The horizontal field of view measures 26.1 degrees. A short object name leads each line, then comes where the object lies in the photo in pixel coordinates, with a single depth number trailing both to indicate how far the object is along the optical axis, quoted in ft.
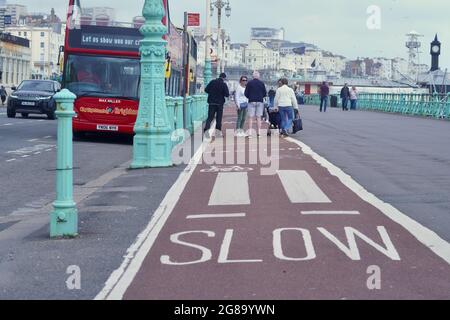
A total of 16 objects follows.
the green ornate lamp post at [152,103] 57.52
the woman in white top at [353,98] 226.17
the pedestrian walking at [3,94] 226.69
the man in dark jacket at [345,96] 213.05
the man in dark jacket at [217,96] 92.02
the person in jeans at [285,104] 89.71
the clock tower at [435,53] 392.08
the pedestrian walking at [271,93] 137.92
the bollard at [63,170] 32.27
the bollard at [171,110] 71.20
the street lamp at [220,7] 228.02
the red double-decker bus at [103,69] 89.35
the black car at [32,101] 132.26
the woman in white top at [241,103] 93.09
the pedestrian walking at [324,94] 207.92
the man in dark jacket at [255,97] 90.02
